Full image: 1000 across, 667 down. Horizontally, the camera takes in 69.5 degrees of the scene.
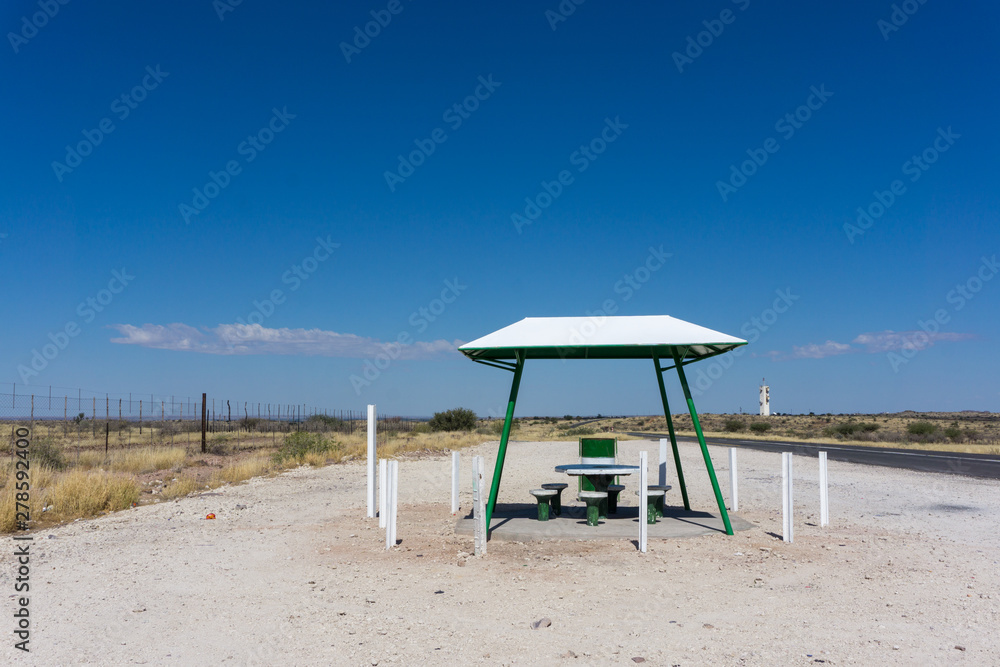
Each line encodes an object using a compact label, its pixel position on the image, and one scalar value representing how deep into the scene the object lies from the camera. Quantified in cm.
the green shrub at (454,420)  5691
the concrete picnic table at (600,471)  1145
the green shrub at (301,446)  2571
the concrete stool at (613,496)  1208
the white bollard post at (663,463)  1376
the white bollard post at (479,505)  930
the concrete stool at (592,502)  1091
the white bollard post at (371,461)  1126
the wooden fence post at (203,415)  3171
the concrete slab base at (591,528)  1051
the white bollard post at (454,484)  1333
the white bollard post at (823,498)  1162
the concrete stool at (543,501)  1157
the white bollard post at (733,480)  1291
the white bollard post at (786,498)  1025
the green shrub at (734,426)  6369
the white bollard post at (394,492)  1027
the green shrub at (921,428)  4875
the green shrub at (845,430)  5172
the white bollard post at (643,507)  948
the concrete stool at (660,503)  1176
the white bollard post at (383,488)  1062
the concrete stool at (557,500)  1209
